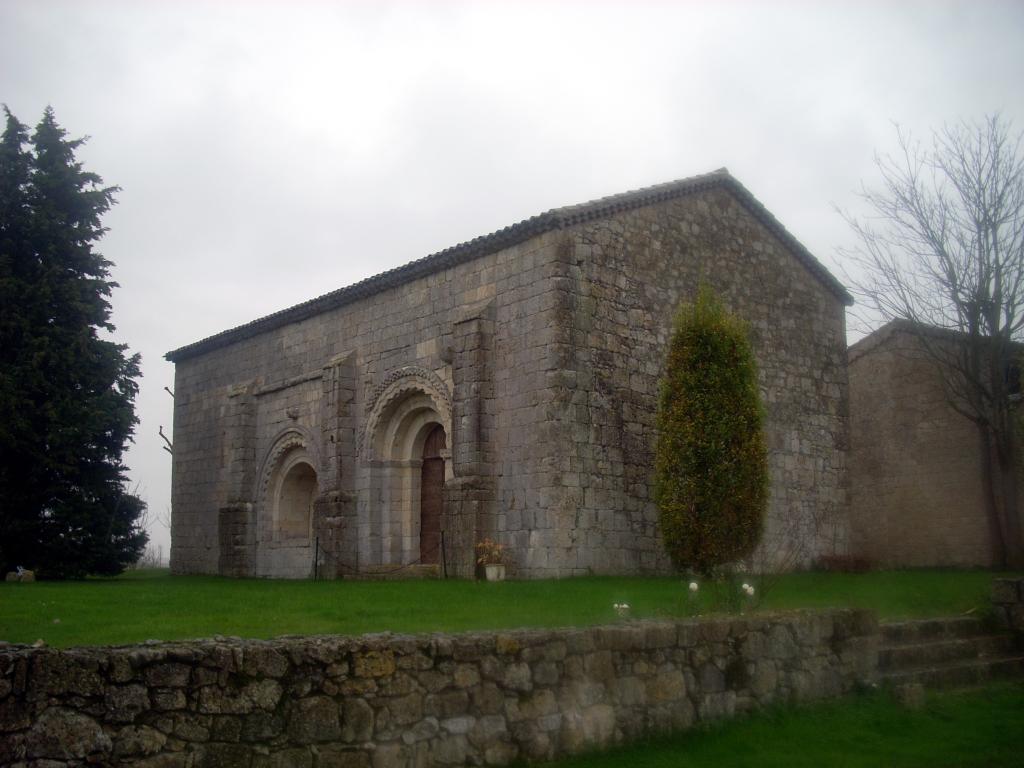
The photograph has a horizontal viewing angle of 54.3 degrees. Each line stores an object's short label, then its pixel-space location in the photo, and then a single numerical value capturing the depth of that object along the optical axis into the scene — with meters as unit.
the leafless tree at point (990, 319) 19.11
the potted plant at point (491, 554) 15.14
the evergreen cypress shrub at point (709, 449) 13.76
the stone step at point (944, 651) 9.88
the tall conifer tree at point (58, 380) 20.58
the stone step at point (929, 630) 10.29
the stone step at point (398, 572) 16.66
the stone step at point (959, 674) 9.51
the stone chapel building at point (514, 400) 15.41
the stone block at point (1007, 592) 11.26
